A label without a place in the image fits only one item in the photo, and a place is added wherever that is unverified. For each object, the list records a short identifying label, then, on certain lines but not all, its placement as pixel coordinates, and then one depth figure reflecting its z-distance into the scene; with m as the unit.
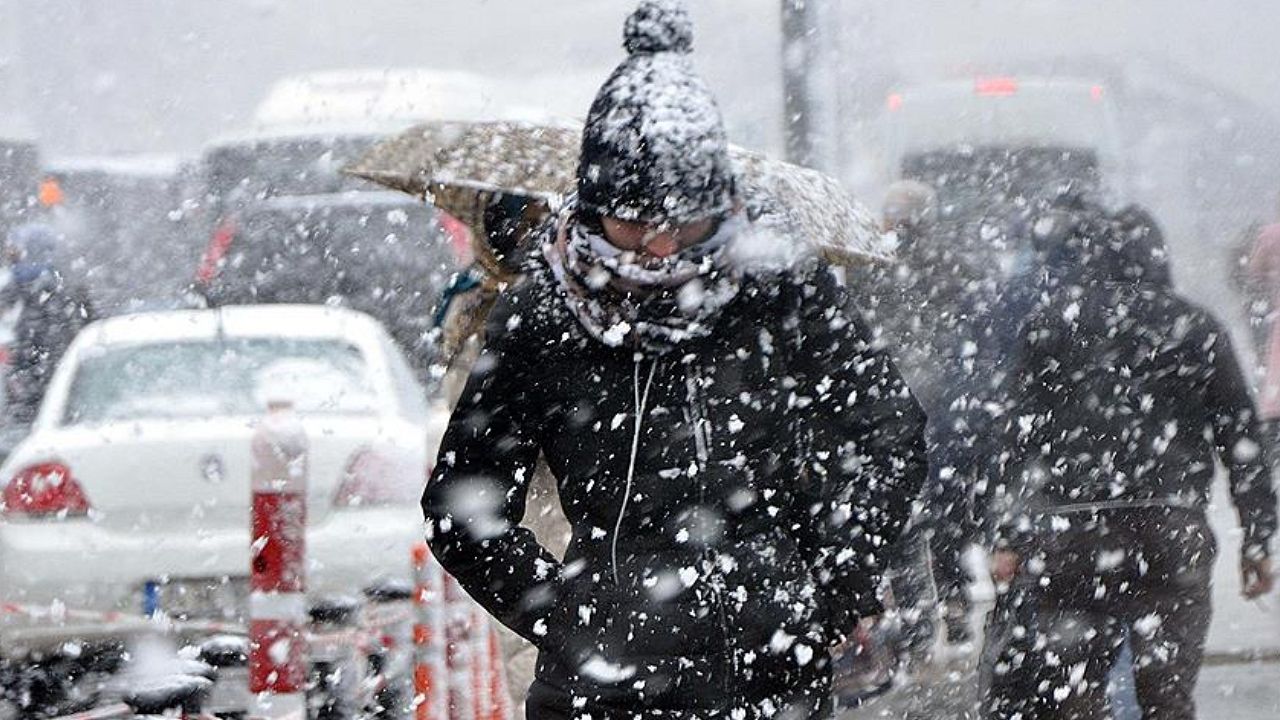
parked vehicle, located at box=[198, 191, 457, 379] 33.69
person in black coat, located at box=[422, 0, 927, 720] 6.56
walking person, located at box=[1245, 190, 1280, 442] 15.45
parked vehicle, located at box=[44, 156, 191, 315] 52.41
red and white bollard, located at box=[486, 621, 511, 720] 13.78
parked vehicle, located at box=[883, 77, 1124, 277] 38.28
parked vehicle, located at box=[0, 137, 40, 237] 47.19
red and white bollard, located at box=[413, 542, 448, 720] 11.46
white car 15.83
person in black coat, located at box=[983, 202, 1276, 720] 9.98
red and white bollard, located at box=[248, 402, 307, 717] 10.74
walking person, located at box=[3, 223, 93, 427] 28.83
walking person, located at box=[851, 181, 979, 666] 10.97
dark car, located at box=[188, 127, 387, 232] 34.59
